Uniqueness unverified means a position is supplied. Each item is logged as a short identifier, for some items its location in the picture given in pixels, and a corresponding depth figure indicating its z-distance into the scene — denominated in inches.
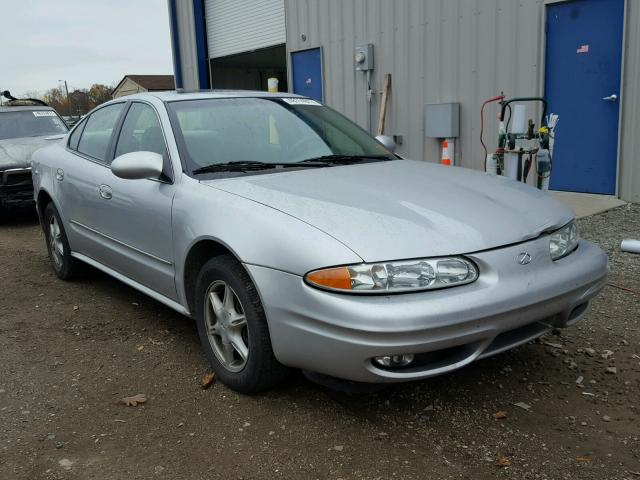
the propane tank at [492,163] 221.8
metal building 281.6
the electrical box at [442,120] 352.5
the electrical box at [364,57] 404.2
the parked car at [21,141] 331.9
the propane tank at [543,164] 208.8
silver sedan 99.0
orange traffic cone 325.1
